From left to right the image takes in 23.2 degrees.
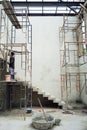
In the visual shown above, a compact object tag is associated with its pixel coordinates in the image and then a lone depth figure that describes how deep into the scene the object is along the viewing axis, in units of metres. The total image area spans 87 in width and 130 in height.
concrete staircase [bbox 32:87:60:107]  10.15
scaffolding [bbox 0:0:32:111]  8.48
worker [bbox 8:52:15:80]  8.12
